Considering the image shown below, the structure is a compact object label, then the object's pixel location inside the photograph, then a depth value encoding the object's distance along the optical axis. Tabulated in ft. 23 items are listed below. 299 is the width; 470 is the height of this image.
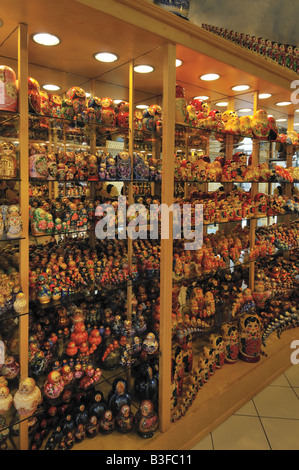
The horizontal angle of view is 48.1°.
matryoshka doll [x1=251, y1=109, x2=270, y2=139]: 9.18
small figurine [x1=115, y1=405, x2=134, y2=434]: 6.53
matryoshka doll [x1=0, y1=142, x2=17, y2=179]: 5.13
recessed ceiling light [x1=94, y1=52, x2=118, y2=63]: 6.37
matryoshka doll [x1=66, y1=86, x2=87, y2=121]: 6.27
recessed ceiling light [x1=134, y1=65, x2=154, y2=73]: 6.93
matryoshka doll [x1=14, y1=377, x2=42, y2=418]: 5.32
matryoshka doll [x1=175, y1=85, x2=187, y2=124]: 7.19
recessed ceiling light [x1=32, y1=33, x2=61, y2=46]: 5.63
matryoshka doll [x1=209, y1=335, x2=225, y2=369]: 8.74
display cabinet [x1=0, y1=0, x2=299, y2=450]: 5.54
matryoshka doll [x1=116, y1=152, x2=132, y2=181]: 6.69
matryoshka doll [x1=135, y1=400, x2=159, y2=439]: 6.49
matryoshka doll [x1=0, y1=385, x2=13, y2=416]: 5.24
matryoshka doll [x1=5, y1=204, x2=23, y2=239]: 5.16
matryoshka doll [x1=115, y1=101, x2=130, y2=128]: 7.08
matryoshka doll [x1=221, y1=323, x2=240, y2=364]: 9.10
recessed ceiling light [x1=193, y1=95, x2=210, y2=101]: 9.69
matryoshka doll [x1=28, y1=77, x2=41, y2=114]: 5.53
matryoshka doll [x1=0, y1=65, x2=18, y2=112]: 5.05
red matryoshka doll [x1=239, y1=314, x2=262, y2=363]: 9.22
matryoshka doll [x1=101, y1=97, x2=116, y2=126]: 6.76
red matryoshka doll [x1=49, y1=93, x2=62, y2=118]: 6.11
